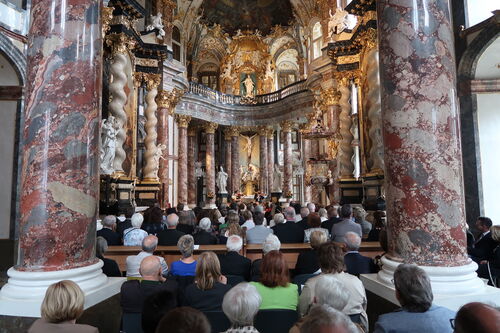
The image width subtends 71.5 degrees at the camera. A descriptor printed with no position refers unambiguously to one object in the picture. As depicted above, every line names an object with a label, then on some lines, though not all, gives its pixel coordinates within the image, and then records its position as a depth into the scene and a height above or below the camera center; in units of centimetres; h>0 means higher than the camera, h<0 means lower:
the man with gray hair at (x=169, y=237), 609 -77
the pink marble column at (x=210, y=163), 2322 +193
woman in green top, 304 -85
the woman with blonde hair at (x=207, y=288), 308 -87
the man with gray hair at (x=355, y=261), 434 -91
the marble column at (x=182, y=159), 1945 +187
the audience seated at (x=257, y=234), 651 -81
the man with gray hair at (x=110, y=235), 637 -76
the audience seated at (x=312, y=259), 438 -88
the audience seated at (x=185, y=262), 402 -81
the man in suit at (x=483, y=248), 527 -95
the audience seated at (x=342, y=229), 596 -68
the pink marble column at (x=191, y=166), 2294 +183
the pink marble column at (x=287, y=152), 2333 +260
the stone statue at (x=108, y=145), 1045 +147
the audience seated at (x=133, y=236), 605 -75
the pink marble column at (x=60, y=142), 335 +53
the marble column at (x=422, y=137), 338 +51
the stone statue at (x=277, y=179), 2623 +89
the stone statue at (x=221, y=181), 2389 +73
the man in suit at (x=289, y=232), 671 -80
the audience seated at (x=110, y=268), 450 -96
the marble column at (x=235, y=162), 2554 +218
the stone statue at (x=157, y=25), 1518 +734
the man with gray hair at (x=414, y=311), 229 -84
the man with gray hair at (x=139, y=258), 429 -80
